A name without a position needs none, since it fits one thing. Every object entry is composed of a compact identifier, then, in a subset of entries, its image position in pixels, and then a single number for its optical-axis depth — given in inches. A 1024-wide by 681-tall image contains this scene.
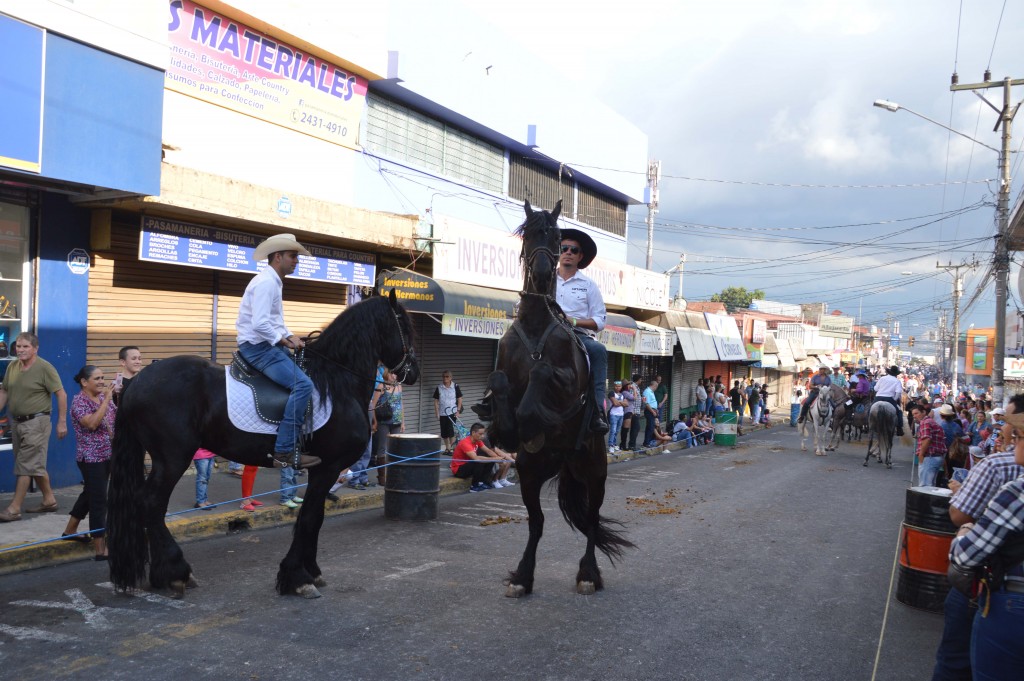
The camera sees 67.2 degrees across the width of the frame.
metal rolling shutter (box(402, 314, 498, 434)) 649.0
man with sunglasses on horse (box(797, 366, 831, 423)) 870.4
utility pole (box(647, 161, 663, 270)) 1355.8
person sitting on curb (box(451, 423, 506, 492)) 494.6
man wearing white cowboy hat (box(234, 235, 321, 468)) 239.6
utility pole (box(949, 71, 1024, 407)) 837.2
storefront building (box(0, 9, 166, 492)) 338.3
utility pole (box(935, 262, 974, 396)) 1882.4
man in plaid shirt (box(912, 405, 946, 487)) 474.3
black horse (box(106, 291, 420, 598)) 233.9
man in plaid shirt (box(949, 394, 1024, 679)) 122.7
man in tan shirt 317.4
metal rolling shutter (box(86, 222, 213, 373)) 415.5
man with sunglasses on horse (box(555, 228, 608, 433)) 254.8
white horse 857.0
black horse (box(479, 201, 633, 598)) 215.5
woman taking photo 272.2
